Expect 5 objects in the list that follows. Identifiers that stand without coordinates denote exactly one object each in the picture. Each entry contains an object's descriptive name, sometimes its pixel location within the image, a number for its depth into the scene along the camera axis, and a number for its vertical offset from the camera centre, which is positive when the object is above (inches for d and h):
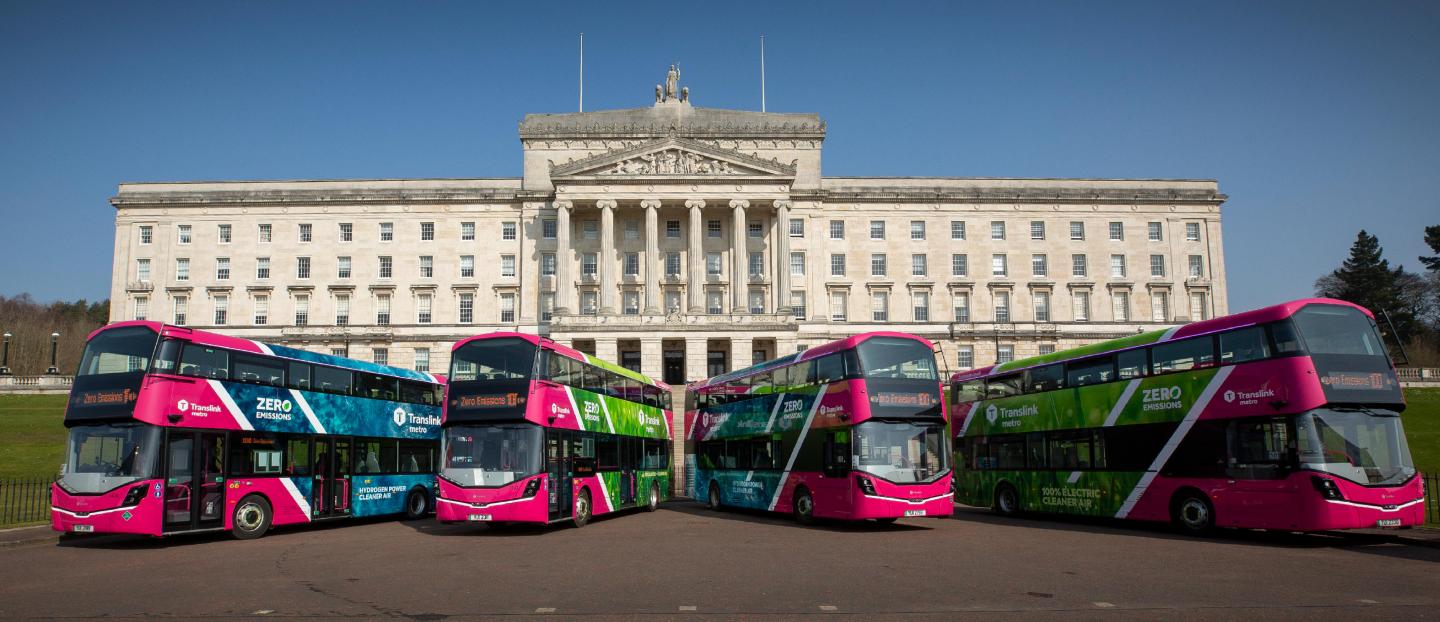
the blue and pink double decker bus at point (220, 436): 743.7 -17.5
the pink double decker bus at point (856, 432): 853.8 -18.5
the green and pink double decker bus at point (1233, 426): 696.4 -12.8
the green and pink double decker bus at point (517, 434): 836.6 -17.9
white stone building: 2488.9 +469.3
